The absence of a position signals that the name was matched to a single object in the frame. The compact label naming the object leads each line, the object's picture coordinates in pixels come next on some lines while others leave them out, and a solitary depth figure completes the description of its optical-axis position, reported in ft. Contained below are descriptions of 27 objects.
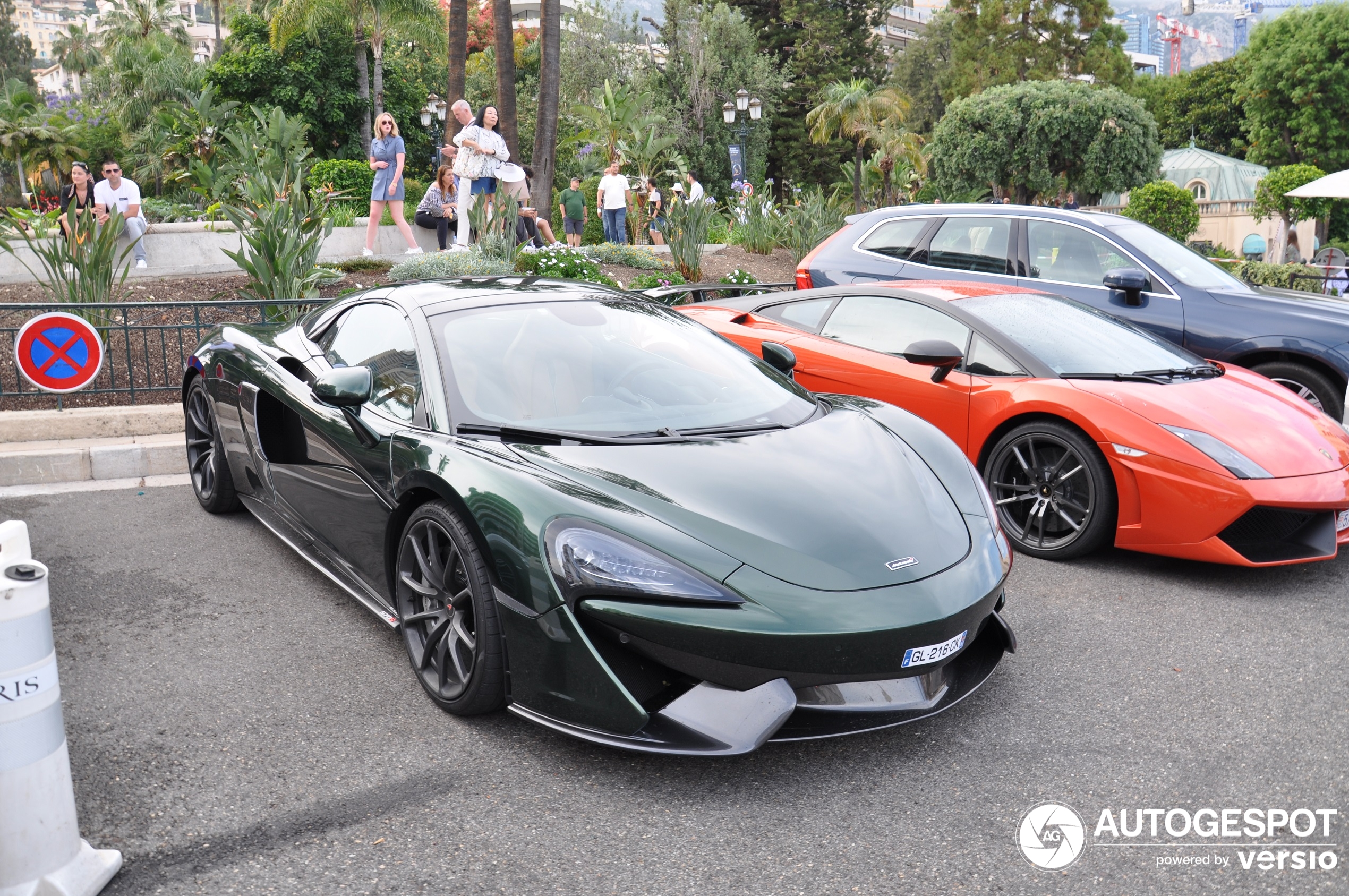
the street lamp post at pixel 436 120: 100.58
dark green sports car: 9.14
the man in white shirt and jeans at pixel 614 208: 52.01
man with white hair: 38.86
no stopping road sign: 22.15
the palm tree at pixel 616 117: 98.94
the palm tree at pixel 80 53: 216.33
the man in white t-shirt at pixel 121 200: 38.68
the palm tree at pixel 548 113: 52.03
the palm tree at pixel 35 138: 134.62
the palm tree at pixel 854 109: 142.51
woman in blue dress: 38.63
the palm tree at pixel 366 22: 104.53
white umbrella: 65.00
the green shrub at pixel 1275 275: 49.21
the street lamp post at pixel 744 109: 105.09
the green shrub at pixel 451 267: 33.42
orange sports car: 14.47
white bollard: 7.43
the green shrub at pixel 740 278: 39.68
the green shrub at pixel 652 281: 37.63
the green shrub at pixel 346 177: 71.36
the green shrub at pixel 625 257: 43.24
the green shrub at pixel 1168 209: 74.02
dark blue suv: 21.56
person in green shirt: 54.13
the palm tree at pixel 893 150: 141.49
